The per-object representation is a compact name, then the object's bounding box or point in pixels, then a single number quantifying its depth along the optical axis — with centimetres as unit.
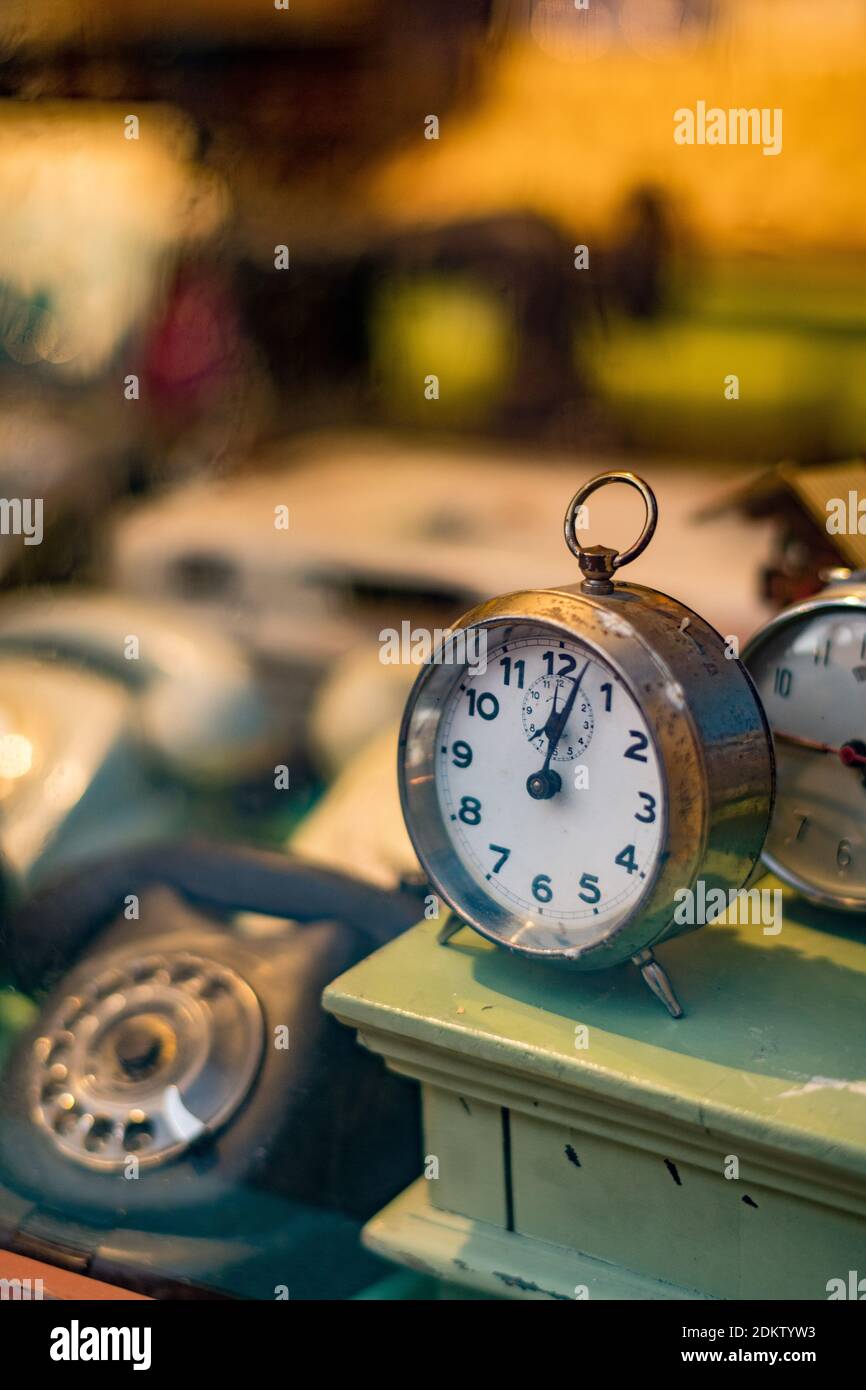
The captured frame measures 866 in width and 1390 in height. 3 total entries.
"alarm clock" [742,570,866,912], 64
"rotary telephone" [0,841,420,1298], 71
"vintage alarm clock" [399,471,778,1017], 60
